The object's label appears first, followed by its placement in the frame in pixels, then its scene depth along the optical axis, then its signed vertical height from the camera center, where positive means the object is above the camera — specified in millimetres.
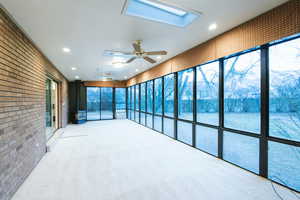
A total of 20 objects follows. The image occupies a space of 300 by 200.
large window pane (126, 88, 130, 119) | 11047 -169
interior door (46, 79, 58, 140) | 5645 -352
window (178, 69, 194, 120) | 4580 +164
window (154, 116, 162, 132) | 6638 -1215
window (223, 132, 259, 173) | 2983 -1310
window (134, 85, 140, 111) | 8923 -10
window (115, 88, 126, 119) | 11156 -290
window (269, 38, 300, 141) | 2363 +146
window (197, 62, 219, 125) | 3795 +157
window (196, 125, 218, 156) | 3777 -1228
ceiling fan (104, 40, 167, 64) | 3159 +1147
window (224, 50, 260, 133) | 2887 +148
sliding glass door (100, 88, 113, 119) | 10891 -1
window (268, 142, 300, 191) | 2436 -1257
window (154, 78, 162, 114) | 6449 +156
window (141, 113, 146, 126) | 8217 -1226
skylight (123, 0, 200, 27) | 2422 +1609
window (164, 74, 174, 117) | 5547 +153
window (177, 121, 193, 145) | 4750 -1209
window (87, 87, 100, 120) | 10680 -75
